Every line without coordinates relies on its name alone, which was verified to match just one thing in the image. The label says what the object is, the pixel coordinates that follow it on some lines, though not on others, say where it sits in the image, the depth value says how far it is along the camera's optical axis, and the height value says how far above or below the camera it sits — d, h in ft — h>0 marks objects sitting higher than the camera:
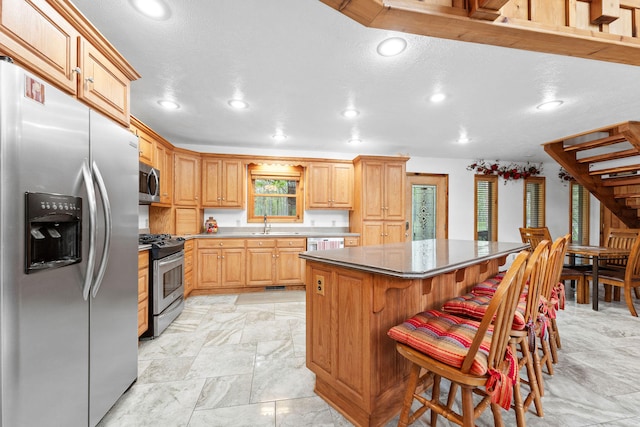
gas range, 8.38 -1.09
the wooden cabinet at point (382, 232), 15.06 -1.10
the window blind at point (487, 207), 18.71 +0.51
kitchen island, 4.44 -1.99
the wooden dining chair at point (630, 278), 10.06 -2.63
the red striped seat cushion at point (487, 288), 5.84 -1.76
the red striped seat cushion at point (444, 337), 3.32 -1.80
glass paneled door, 17.84 +0.54
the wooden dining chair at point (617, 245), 11.92 -1.56
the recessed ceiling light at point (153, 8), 4.99 +4.12
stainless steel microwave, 9.43 +1.10
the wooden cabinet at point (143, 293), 7.75 -2.50
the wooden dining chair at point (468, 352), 3.12 -1.87
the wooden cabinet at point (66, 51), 3.60 +2.72
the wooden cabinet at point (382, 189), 14.85 +1.44
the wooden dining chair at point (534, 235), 12.09 -1.00
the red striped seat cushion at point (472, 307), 4.62 -1.80
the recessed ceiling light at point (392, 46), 6.03 +4.09
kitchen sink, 15.57 -1.16
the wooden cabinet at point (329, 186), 15.31 +1.69
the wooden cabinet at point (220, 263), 13.05 -2.60
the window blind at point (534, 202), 19.19 +0.91
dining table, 10.55 -1.71
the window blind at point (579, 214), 19.43 +0.02
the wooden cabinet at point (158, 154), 9.92 +2.54
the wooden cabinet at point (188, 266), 11.93 -2.58
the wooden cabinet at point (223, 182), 14.19 +1.72
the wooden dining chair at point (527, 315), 4.08 -1.88
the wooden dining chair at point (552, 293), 5.34 -1.90
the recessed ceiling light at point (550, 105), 9.38 +4.11
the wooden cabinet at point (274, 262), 13.62 -2.63
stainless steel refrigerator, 3.09 -0.65
